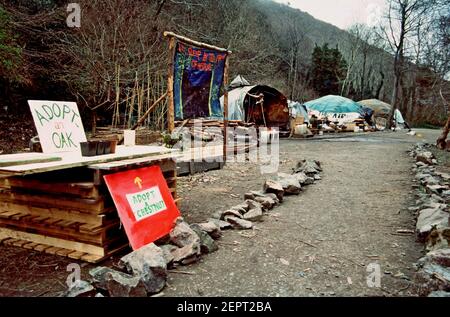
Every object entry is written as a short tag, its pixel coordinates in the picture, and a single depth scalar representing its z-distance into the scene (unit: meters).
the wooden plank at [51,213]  2.59
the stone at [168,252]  2.45
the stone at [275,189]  4.38
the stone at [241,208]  3.68
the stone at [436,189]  4.30
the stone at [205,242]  2.73
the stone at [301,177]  5.22
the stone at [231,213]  3.50
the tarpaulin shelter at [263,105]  14.26
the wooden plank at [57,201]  2.57
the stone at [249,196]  4.14
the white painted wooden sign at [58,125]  2.87
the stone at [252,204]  3.81
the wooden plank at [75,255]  2.57
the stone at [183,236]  2.66
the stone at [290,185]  4.70
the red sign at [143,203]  2.65
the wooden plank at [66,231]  2.58
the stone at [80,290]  1.89
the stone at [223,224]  3.27
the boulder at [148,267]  2.10
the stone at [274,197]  4.22
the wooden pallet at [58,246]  2.58
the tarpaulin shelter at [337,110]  22.11
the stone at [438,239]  2.60
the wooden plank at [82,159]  2.07
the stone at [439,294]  1.85
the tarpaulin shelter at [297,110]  16.99
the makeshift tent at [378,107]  25.80
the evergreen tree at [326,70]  37.53
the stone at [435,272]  1.98
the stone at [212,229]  2.98
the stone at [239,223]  3.31
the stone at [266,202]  3.97
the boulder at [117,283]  1.96
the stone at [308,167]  5.94
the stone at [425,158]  7.04
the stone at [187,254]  2.51
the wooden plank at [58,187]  2.54
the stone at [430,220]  2.88
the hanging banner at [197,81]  5.56
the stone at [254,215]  3.54
